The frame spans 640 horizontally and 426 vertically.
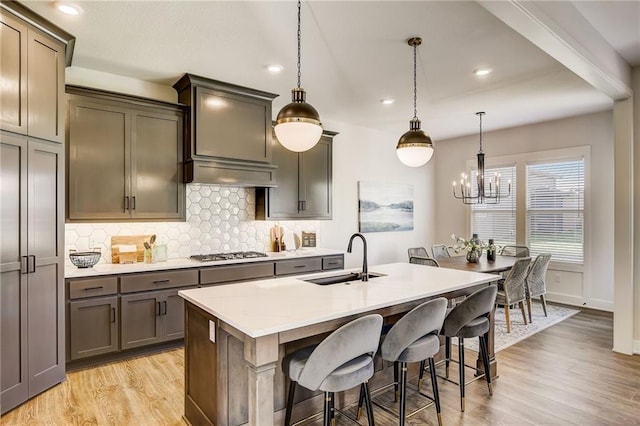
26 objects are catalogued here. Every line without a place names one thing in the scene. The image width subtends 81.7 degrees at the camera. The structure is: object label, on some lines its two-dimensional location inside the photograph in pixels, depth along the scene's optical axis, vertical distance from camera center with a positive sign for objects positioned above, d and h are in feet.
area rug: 13.20 -4.64
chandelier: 18.25 +1.29
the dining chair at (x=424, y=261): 14.38 -1.94
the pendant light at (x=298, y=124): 7.95 +1.93
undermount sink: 9.32 -1.71
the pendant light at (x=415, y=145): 10.10 +1.83
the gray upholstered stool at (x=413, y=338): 7.04 -2.47
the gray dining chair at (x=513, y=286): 14.20 -2.93
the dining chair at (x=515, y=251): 18.13 -2.02
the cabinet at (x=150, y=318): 11.34 -3.35
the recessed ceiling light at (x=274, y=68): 11.86 +4.69
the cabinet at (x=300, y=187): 15.72 +1.14
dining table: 14.39 -2.20
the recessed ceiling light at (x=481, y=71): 12.12 +4.67
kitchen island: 5.81 -1.98
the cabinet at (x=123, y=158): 11.20 +1.77
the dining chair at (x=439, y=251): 18.17 -1.98
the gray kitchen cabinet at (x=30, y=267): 8.44 -1.33
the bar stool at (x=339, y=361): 5.96 -2.55
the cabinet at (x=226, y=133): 12.86 +2.92
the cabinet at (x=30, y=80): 8.34 +3.23
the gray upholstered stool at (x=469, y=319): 8.35 -2.48
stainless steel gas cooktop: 13.60 -1.66
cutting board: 12.31 -1.02
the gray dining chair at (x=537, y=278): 15.56 -2.89
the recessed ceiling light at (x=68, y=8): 8.43 +4.76
